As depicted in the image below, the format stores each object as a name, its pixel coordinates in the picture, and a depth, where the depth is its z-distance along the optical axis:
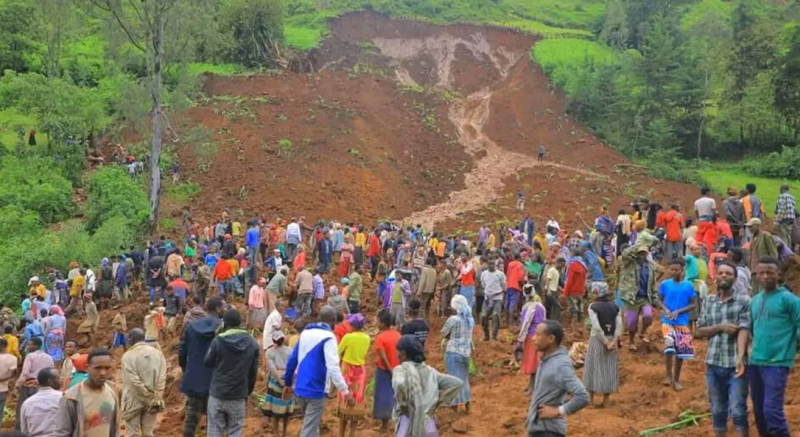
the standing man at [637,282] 10.24
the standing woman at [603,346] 8.89
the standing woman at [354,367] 8.44
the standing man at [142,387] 7.72
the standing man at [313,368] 7.48
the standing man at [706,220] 14.48
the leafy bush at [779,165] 38.06
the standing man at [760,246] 10.62
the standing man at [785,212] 13.86
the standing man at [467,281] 13.65
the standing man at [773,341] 6.16
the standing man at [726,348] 6.73
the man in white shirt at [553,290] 12.93
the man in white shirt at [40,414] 6.71
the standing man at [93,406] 6.17
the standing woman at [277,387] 8.96
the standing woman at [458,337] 9.43
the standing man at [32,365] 9.81
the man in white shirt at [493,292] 12.92
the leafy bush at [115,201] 26.02
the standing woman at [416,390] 6.29
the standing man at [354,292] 14.44
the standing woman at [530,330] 9.92
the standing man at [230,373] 7.30
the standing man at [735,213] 14.66
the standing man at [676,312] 9.01
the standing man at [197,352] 7.87
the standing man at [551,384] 5.48
